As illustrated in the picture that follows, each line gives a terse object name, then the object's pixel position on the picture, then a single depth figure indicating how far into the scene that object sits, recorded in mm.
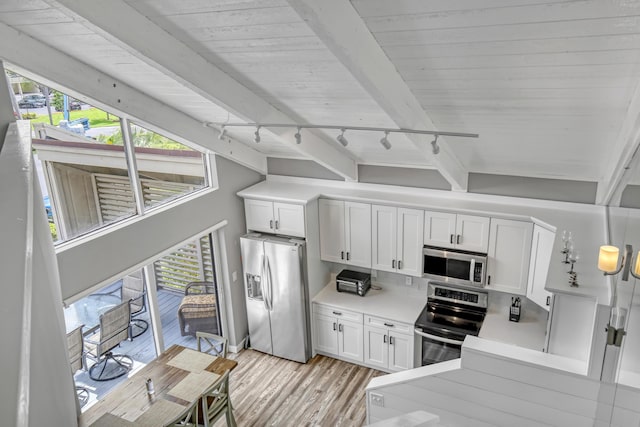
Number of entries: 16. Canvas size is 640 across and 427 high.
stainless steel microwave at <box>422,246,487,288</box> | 4871
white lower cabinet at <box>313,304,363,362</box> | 5578
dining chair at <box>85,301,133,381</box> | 4492
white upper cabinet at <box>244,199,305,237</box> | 5507
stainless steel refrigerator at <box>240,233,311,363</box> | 5547
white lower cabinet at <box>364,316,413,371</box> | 5246
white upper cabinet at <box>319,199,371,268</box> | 5473
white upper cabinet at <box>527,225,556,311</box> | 4363
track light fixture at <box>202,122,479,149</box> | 3239
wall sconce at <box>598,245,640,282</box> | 2715
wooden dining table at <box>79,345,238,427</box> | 3711
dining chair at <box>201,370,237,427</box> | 3979
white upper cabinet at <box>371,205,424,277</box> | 5168
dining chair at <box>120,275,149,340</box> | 4781
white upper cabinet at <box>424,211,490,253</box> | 4816
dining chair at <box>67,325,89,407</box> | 4176
